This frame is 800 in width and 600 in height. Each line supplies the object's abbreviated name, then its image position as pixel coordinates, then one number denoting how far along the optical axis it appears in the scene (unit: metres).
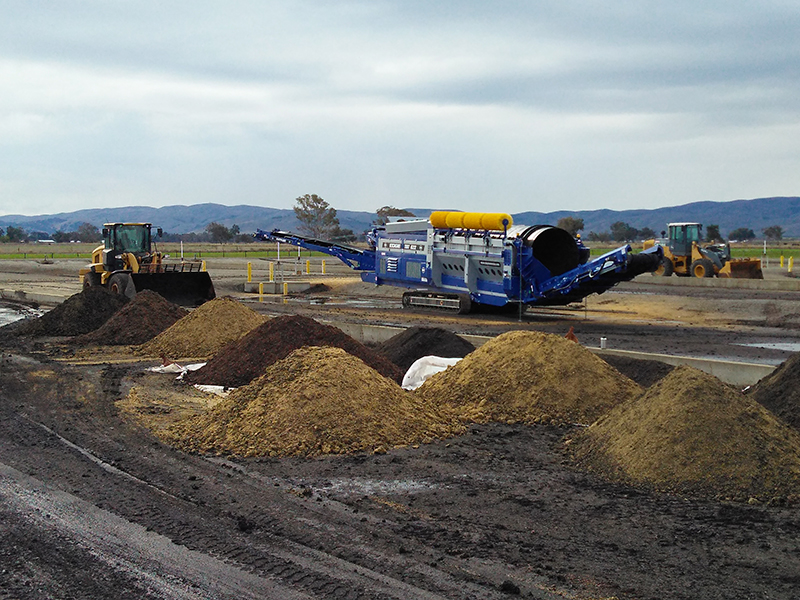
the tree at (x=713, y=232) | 94.86
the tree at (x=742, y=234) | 171.25
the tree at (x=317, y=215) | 120.25
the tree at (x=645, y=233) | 151.82
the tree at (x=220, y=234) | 147.01
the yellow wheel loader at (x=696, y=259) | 38.41
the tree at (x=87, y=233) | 144.68
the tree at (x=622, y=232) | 147.00
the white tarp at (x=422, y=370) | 13.74
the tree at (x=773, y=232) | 151.50
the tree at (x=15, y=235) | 140.77
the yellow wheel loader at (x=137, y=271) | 25.67
